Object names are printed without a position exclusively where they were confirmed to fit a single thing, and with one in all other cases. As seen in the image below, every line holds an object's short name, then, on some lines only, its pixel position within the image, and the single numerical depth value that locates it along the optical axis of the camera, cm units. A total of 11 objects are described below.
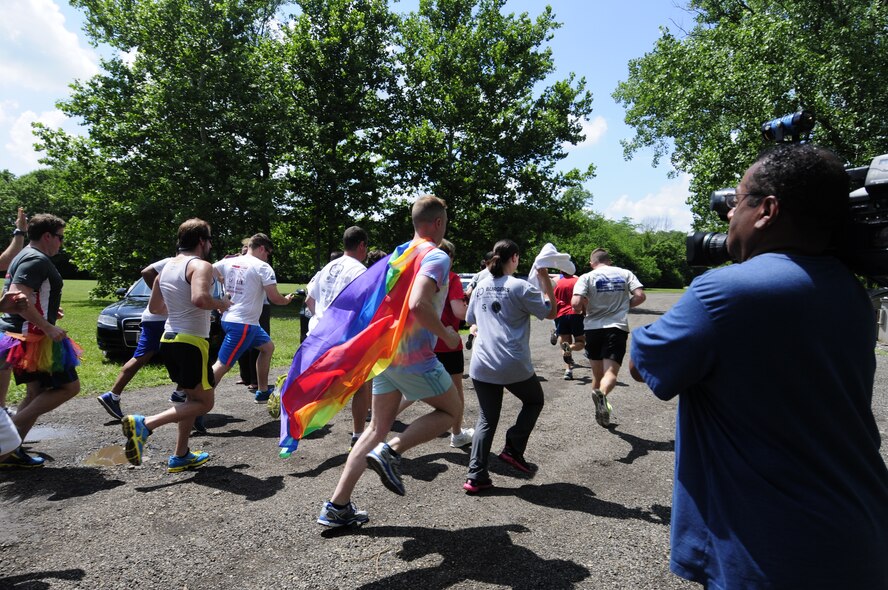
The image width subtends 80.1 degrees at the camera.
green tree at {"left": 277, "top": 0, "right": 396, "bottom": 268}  2484
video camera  151
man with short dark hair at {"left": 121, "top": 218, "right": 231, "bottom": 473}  457
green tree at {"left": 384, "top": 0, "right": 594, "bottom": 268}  2580
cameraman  138
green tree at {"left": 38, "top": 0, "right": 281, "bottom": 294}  2152
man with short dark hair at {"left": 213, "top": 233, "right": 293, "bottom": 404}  662
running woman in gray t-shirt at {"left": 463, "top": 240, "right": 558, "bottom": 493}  443
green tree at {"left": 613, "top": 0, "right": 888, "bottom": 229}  1795
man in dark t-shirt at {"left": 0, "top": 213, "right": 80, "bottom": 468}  480
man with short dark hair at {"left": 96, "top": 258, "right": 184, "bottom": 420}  617
